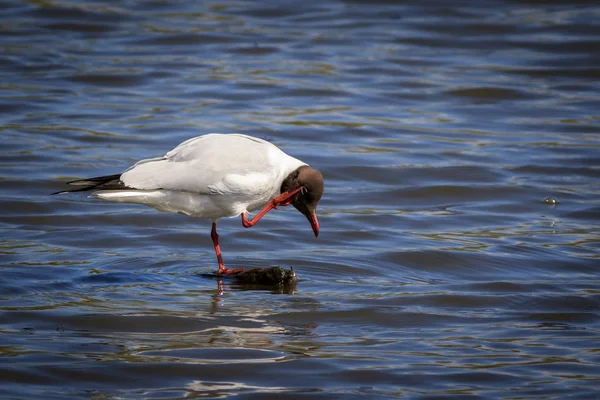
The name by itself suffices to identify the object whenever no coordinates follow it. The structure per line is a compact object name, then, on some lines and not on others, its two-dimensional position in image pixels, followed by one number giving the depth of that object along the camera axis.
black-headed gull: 14.63
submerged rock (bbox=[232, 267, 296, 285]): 14.85
